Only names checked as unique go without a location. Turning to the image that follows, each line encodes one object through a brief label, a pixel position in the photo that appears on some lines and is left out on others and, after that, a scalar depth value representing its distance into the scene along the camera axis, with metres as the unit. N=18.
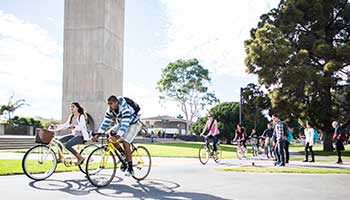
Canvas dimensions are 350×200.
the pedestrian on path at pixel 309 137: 18.72
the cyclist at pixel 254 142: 23.80
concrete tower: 41.56
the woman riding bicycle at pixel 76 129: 9.83
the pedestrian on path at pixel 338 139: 17.55
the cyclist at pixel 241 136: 21.32
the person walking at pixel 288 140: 17.20
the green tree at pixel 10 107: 68.56
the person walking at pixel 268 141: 20.70
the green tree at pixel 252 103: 34.34
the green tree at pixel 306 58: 29.62
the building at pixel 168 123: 105.50
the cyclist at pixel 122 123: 8.70
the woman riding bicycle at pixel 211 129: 16.44
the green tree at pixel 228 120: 58.04
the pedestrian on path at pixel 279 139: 15.43
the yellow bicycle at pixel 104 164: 8.52
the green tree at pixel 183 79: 71.69
